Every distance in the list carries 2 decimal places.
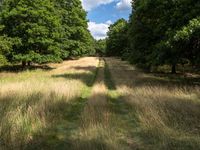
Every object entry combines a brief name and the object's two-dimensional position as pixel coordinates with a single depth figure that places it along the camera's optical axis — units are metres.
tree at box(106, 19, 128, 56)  36.65
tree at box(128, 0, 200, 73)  9.37
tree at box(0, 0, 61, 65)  16.05
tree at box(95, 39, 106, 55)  72.28
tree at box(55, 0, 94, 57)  25.30
